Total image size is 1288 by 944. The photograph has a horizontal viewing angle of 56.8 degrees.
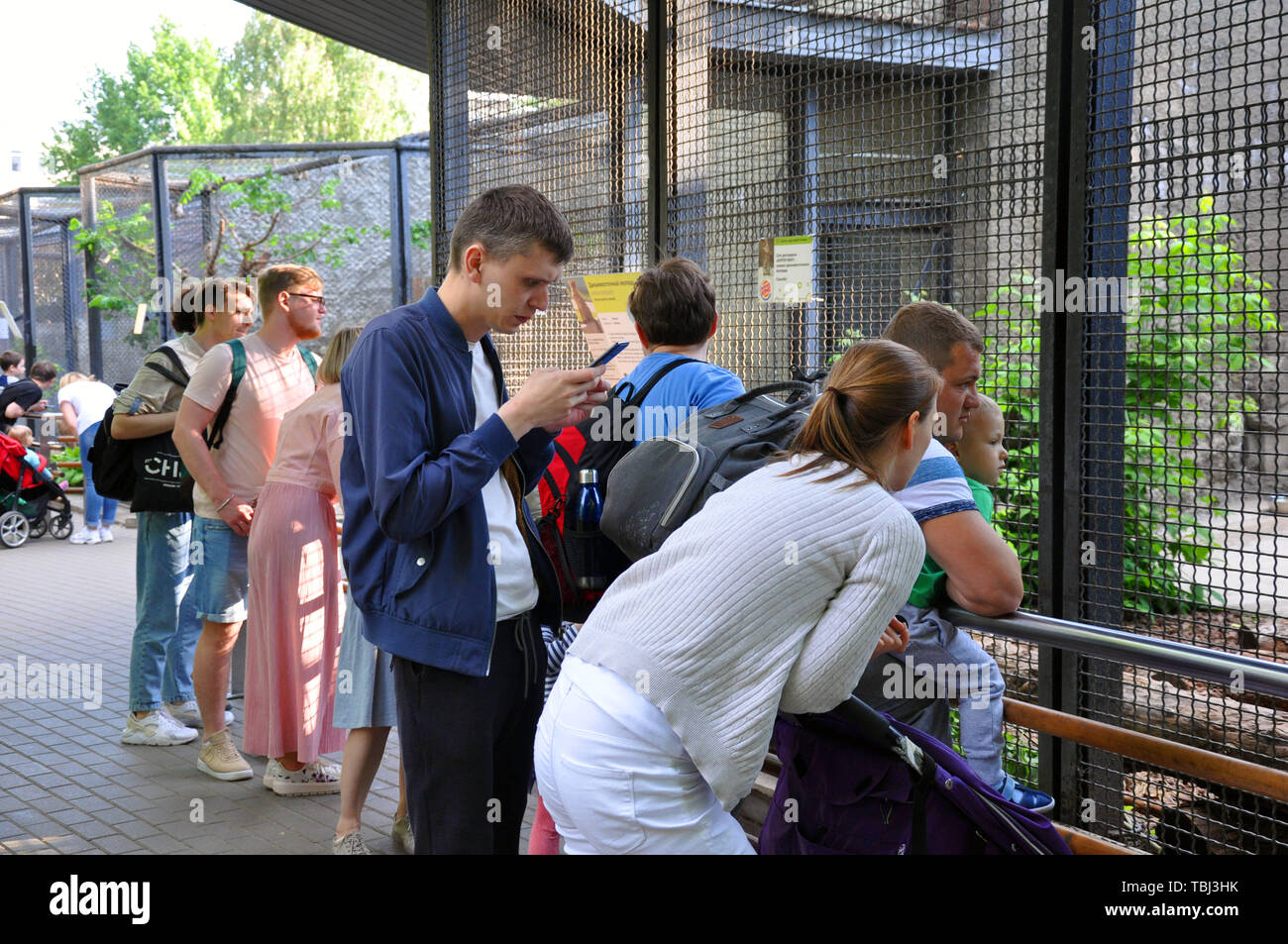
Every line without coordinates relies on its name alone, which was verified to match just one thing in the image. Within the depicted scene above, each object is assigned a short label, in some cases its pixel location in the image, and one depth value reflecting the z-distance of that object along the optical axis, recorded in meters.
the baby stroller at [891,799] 2.32
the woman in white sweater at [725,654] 2.14
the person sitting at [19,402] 13.57
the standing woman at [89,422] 13.10
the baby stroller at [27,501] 12.57
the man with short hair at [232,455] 5.37
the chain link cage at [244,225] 12.84
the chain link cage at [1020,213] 3.43
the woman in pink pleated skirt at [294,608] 5.07
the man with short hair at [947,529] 2.73
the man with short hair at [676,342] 3.57
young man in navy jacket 2.53
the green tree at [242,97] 51.38
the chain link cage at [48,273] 17.20
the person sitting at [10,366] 14.76
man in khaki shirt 5.82
